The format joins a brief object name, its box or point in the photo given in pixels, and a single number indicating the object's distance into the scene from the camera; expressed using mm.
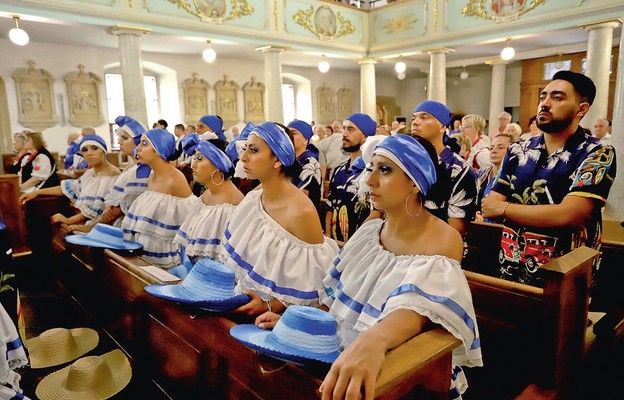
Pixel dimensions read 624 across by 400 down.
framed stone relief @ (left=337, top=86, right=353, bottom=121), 17516
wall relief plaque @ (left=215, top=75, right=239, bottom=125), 14287
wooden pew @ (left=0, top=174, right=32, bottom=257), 5301
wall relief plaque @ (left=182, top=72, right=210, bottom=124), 13547
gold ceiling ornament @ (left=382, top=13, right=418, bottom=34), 11664
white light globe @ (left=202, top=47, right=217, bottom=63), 9477
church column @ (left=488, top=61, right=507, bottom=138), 13805
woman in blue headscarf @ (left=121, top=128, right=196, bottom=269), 3318
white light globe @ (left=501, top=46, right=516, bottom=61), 9836
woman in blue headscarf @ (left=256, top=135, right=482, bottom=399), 1276
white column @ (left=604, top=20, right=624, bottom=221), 7312
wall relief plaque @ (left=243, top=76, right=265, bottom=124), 14977
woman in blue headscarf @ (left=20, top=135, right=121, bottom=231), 4074
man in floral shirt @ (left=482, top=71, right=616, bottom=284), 2104
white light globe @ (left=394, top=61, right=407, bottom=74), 12180
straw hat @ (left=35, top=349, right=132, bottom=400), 2473
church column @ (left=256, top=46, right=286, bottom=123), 10797
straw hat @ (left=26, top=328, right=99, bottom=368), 2975
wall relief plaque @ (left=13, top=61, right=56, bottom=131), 10797
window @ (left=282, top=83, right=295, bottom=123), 16844
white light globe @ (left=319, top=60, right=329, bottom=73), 11586
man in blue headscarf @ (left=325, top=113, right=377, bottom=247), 3457
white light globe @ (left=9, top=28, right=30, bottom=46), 7117
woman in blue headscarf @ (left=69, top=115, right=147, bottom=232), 3713
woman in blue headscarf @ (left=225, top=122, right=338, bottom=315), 2064
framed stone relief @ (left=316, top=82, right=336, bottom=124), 16828
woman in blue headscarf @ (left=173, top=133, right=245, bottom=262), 2836
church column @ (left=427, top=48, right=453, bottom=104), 11367
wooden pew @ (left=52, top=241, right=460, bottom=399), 1274
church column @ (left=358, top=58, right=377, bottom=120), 13055
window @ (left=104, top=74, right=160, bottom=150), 12625
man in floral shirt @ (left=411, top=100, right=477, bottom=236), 2406
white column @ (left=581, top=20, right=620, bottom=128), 8320
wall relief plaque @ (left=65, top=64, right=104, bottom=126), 11547
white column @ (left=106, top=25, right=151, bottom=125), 8359
